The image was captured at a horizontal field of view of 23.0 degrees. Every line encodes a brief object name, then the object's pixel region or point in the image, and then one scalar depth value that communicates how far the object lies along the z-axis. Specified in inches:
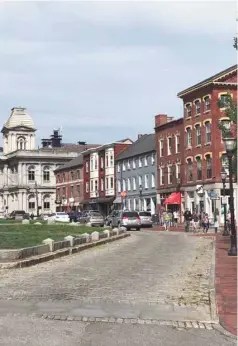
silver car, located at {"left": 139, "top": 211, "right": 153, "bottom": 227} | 2165.4
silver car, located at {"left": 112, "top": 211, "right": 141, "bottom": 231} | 1994.3
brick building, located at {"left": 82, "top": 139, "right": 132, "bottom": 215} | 3307.1
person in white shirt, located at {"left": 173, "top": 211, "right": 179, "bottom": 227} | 2454.7
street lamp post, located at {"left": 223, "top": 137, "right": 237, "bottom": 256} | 797.2
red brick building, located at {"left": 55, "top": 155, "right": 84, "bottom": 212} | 3833.7
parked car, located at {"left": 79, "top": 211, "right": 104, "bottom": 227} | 2228.7
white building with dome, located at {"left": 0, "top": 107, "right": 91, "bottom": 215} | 4926.2
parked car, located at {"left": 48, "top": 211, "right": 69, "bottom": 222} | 2529.5
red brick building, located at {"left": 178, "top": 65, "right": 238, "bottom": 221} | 2234.3
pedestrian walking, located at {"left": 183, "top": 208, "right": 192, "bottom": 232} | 1727.4
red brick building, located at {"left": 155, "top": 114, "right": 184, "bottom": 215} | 2551.7
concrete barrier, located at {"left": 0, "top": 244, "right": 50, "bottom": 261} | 675.4
